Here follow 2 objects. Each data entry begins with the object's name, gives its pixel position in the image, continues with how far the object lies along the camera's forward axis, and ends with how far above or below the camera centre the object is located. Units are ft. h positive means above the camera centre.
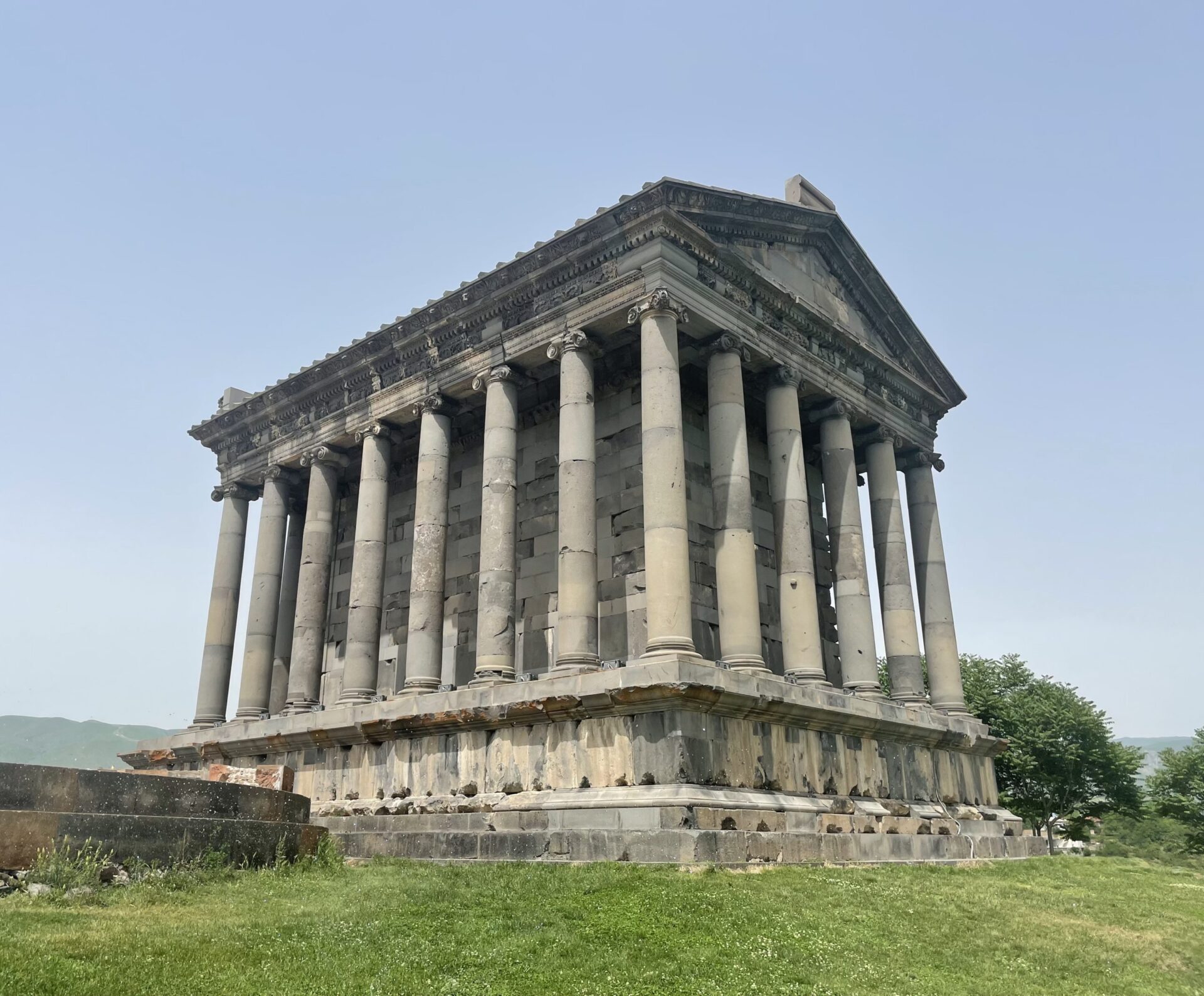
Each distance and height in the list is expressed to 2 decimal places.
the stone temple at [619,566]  56.90 +18.69
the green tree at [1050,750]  158.40 +8.94
